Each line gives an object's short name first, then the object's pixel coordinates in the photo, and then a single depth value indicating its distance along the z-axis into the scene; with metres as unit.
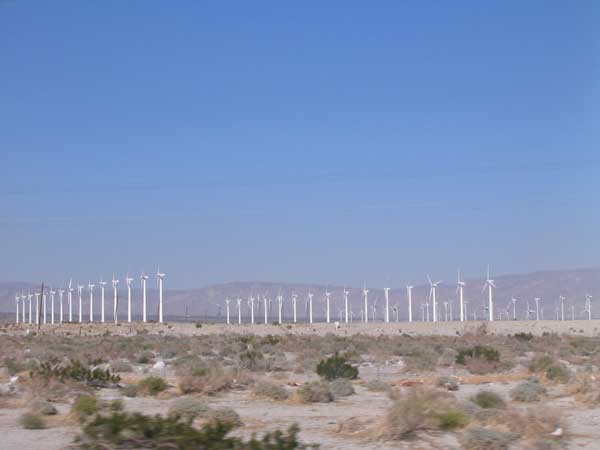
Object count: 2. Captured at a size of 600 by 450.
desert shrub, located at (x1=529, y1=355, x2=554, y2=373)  36.15
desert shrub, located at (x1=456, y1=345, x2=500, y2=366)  41.00
